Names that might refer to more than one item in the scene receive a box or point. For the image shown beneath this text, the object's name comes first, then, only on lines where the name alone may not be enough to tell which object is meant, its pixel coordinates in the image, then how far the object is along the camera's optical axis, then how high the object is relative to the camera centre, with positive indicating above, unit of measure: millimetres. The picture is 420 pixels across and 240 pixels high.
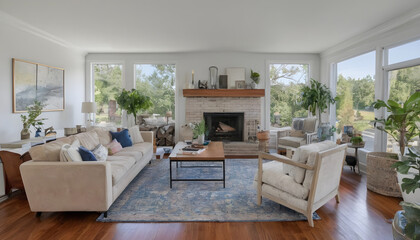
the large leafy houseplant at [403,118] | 2906 -31
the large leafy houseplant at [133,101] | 5719 +313
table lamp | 5492 +151
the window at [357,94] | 4469 +450
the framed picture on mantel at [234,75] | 6160 +1062
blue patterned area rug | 2514 -1108
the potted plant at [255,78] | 6035 +975
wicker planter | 3115 -854
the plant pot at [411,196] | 2717 -970
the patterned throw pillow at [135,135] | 4555 -428
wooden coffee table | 3318 -623
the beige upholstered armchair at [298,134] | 5125 -449
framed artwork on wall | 3980 +535
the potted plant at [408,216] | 1090 -508
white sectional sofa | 2404 -741
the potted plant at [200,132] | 4273 -335
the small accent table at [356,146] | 4094 -556
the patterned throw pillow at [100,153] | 3010 -530
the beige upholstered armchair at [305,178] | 2318 -690
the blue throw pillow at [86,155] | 2631 -483
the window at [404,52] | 3529 +1034
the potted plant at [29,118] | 3856 -91
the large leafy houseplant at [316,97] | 5641 +445
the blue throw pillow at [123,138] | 4180 -448
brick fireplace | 6223 +177
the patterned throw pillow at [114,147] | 3671 -555
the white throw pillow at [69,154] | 2500 -454
